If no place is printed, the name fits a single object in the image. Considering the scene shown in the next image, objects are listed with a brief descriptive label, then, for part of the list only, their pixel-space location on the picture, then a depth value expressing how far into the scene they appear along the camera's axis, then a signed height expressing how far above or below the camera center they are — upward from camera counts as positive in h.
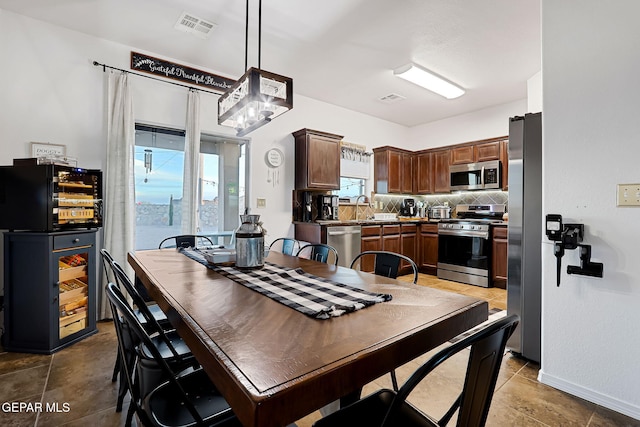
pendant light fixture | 1.87 +0.75
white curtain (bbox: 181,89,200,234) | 3.50 +0.48
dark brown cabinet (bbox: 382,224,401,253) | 4.91 -0.38
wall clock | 4.31 +0.73
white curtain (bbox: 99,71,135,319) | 3.08 +0.37
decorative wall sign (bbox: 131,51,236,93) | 3.32 +1.64
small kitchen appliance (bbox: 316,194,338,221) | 4.63 +0.11
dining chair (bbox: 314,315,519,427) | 0.70 -0.43
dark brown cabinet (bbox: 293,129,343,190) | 4.36 +0.79
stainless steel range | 4.45 -0.46
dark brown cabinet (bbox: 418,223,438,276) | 5.18 -0.59
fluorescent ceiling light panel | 3.73 +1.76
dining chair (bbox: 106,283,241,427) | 0.93 -0.68
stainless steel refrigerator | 2.29 -0.12
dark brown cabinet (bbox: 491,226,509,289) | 4.30 -0.59
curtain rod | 3.09 +1.49
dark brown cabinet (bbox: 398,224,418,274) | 5.19 -0.48
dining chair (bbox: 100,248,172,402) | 1.68 -0.70
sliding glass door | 3.60 +0.37
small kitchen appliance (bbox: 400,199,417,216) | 5.84 +0.13
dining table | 0.63 -0.34
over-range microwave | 4.81 +0.64
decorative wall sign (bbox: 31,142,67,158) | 2.80 +0.59
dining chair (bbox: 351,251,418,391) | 1.94 -0.32
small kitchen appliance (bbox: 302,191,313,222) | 4.57 +0.13
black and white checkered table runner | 1.10 -0.33
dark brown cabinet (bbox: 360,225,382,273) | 4.63 -0.43
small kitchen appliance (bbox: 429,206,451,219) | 5.56 +0.05
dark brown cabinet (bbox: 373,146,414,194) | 5.52 +0.81
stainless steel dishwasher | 4.24 -0.37
